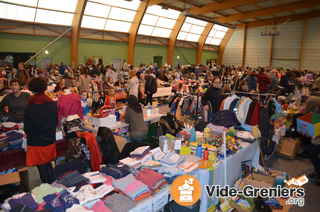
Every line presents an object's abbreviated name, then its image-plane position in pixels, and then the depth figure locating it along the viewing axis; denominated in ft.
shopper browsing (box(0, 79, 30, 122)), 12.38
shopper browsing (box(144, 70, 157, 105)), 24.48
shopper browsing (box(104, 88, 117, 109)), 16.19
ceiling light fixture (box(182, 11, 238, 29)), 39.44
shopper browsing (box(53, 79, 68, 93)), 21.32
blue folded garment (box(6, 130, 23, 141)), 10.24
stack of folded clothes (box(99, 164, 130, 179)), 7.03
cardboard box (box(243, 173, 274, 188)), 8.98
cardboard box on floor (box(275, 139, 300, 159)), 14.65
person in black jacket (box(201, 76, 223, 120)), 14.29
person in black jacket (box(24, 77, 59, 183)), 8.46
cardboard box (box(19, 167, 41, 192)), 8.80
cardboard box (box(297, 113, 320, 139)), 11.37
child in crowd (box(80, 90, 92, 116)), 14.98
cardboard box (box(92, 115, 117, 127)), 13.00
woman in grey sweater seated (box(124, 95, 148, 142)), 12.71
